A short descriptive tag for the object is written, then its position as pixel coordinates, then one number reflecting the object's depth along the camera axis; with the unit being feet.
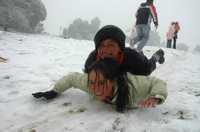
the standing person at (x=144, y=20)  23.71
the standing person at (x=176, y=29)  47.69
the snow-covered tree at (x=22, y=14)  50.65
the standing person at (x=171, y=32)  47.56
